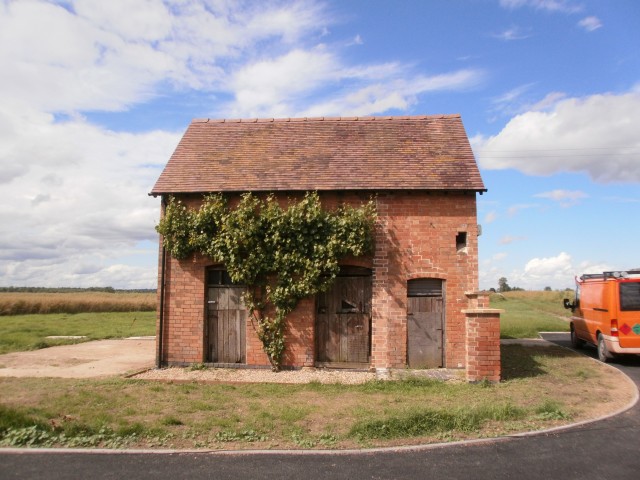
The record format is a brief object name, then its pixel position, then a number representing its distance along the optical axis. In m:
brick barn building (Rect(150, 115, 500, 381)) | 11.86
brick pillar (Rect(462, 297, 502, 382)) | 10.05
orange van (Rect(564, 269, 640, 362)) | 11.98
